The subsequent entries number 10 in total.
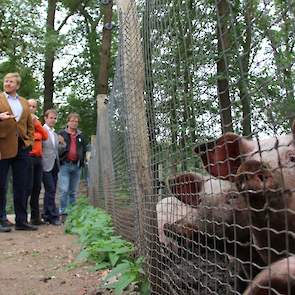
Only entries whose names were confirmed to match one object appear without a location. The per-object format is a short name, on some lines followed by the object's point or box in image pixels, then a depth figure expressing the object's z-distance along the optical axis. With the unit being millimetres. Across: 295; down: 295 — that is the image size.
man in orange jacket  5350
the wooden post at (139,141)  2473
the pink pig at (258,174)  1481
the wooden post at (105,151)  5019
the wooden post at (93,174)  6972
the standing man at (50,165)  5755
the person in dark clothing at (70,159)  6279
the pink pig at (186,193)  1996
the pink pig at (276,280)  1122
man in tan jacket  4699
